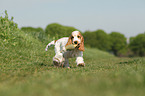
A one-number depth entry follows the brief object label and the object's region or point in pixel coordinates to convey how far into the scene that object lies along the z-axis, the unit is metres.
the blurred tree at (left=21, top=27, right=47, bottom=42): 15.76
